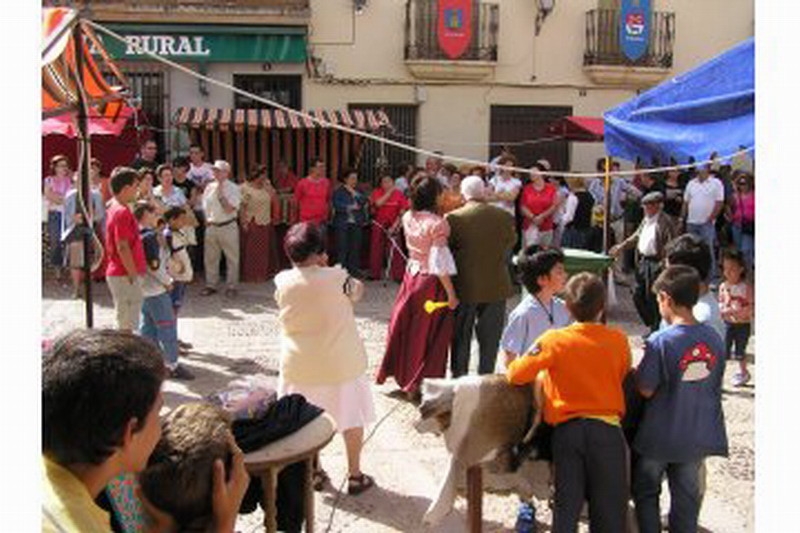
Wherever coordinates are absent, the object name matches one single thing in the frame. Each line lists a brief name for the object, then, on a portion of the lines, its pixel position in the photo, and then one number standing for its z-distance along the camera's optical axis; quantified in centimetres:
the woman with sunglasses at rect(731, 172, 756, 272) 1220
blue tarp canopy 519
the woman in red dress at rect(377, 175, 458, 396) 586
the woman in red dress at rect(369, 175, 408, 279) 1194
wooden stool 304
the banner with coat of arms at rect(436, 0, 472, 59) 1727
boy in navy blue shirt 358
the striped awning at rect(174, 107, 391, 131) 1227
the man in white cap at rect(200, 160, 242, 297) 1051
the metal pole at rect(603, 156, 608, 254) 759
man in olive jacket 595
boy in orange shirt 349
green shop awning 1622
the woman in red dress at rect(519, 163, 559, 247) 1144
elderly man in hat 764
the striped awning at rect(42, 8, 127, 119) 415
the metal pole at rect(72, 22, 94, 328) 438
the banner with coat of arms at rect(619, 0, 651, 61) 1802
